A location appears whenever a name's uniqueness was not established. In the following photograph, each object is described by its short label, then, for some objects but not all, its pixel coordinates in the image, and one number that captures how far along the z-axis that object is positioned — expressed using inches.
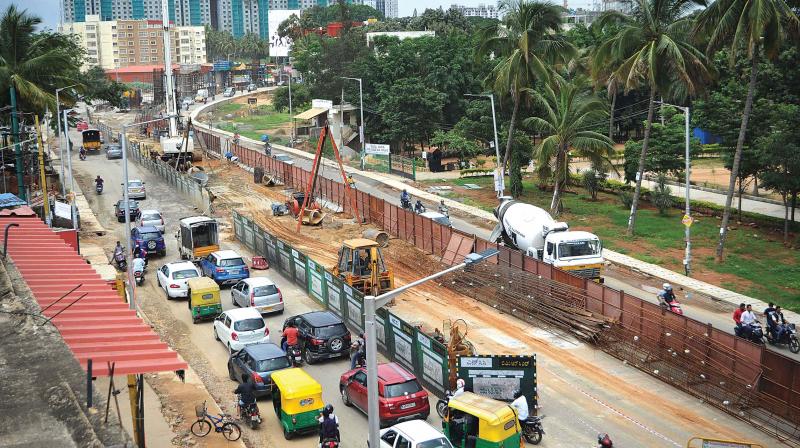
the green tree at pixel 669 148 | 2130.9
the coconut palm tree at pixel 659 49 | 1659.7
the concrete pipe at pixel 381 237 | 1790.1
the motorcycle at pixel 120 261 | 1630.8
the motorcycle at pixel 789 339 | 1114.7
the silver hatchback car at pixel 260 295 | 1273.4
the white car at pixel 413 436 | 721.6
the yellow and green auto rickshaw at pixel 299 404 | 832.9
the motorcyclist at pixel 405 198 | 2188.7
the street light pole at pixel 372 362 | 599.2
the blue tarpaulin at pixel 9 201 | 1551.4
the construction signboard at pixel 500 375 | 888.3
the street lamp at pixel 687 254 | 1520.7
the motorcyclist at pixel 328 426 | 783.8
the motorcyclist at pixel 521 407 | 824.3
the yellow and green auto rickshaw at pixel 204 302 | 1253.1
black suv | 1059.3
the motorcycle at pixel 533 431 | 828.6
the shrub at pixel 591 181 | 2349.9
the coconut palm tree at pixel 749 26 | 1412.4
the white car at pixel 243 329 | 1082.7
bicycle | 826.8
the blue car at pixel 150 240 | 1701.3
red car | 840.9
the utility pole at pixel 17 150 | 1864.9
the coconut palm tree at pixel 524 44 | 2059.5
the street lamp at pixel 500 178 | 2174.0
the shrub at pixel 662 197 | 2073.1
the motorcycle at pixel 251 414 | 872.3
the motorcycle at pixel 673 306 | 1192.9
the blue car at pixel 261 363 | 946.1
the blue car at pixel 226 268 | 1455.5
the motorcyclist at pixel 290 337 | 1074.7
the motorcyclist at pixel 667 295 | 1226.6
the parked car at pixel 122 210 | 2101.5
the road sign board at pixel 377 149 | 2940.5
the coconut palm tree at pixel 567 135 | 2009.1
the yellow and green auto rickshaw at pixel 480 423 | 754.8
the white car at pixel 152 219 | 1909.4
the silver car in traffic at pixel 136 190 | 2395.4
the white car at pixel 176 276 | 1390.3
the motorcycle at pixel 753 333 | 1088.8
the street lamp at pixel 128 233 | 1111.6
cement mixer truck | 1386.6
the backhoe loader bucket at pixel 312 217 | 2018.9
